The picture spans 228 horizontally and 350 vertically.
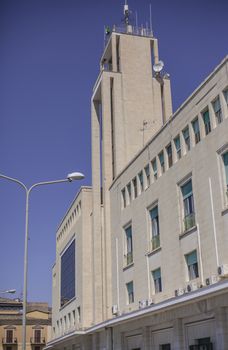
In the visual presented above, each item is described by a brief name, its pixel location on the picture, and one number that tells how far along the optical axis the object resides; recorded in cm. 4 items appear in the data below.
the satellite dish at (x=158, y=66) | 3634
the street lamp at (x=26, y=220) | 1711
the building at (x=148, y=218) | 2027
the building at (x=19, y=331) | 7344
